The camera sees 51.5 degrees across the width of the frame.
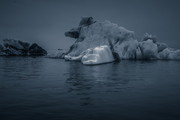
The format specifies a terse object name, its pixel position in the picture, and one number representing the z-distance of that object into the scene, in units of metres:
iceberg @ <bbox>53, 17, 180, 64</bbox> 34.24
